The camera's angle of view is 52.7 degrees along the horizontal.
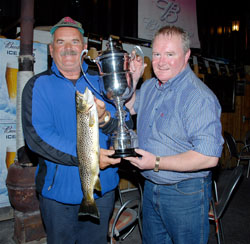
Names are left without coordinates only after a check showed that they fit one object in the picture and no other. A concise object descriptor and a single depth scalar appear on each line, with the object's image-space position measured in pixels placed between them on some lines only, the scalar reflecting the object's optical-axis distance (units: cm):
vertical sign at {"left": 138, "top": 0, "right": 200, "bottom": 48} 557
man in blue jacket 201
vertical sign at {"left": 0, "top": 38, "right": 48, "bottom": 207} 418
